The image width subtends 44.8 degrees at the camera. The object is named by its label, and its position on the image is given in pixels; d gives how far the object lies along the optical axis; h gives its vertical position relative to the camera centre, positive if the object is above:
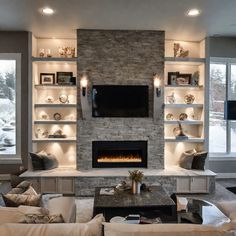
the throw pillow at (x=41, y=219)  2.17 -0.82
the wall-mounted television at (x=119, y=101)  6.04 +0.30
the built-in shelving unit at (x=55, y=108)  6.32 +0.15
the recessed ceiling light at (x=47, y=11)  4.64 +1.72
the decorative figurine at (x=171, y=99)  6.46 +0.37
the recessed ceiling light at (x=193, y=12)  4.68 +1.73
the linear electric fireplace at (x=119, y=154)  6.13 -0.84
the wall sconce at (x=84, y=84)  5.86 +0.63
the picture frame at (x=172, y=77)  6.44 +0.86
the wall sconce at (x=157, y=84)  5.97 +0.65
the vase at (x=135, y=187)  4.18 -1.05
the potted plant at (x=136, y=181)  4.15 -0.96
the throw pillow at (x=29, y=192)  3.27 -0.90
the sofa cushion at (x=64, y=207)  3.14 -1.07
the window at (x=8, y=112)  6.34 +0.05
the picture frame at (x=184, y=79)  6.46 +0.82
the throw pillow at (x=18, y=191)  3.36 -0.91
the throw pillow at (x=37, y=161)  5.79 -0.94
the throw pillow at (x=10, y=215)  2.35 -0.85
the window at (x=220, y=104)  6.79 +0.27
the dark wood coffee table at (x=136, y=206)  3.68 -1.18
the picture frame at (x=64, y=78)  6.23 +0.80
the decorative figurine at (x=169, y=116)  6.52 -0.02
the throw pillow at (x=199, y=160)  5.97 -0.94
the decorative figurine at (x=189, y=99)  6.51 +0.37
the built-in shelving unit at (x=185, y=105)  6.37 +0.23
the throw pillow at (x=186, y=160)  6.03 -0.95
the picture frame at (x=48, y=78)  6.38 +0.82
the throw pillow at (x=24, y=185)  3.61 -0.91
